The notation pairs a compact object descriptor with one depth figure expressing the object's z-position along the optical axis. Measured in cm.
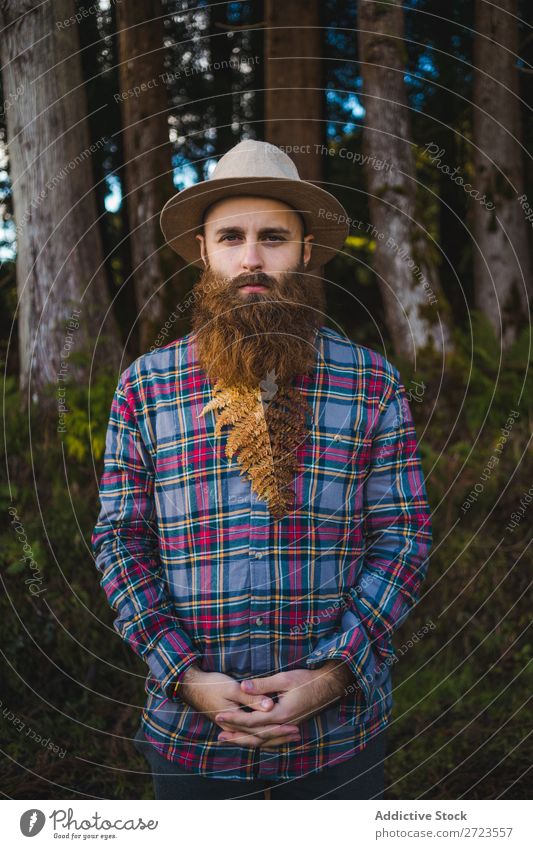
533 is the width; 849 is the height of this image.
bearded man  224
